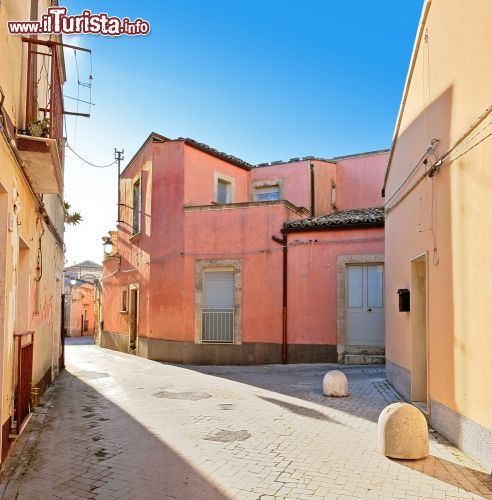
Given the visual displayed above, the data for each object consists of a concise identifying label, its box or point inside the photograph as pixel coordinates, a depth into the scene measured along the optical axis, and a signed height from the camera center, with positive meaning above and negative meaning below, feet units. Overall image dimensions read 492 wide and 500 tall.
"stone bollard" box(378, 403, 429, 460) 16.98 -5.23
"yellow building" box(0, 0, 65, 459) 16.51 +3.70
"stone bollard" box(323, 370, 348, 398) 28.89 -5.96
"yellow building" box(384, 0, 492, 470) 16.08 +2.66
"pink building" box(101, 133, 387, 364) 45.88 +1.40
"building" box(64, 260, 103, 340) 115.24 -5.27
